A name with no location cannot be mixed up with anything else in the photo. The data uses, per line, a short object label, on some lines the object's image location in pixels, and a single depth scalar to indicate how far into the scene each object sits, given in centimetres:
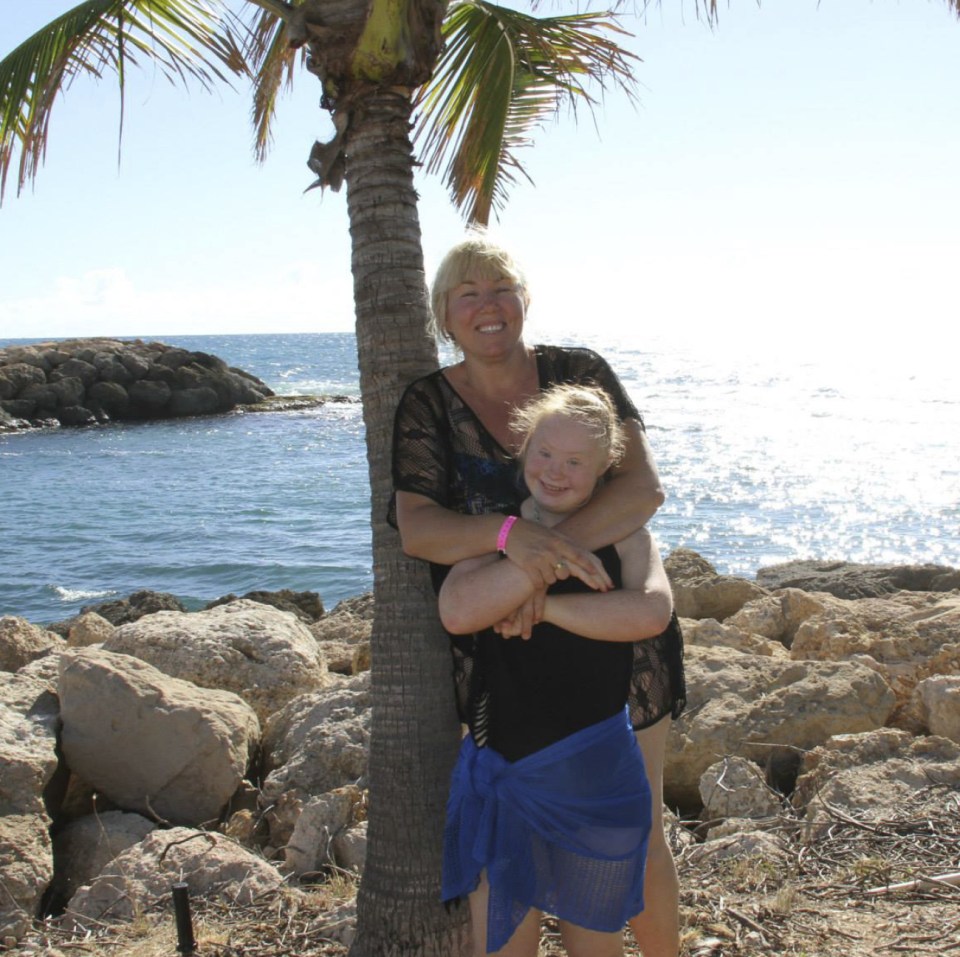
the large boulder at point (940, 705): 540
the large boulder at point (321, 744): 517
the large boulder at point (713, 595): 996
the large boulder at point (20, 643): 794
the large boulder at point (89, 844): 479
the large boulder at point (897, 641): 619
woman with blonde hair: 290
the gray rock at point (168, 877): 415
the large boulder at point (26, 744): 460
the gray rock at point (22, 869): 413
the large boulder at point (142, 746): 511
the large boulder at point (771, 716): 534
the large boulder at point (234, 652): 652
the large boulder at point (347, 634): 769
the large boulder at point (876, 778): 457
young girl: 272
